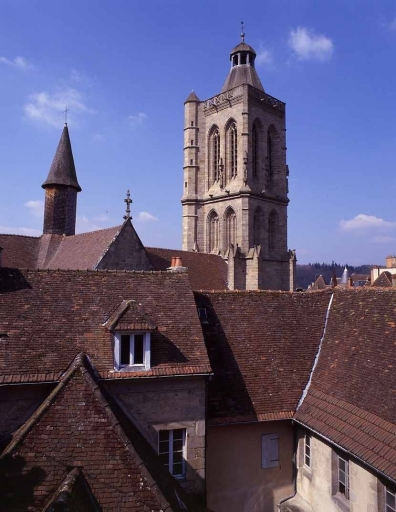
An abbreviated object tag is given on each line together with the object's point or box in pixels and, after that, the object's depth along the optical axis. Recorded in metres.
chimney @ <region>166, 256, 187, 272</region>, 15.36
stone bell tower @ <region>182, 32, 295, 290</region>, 40.25
